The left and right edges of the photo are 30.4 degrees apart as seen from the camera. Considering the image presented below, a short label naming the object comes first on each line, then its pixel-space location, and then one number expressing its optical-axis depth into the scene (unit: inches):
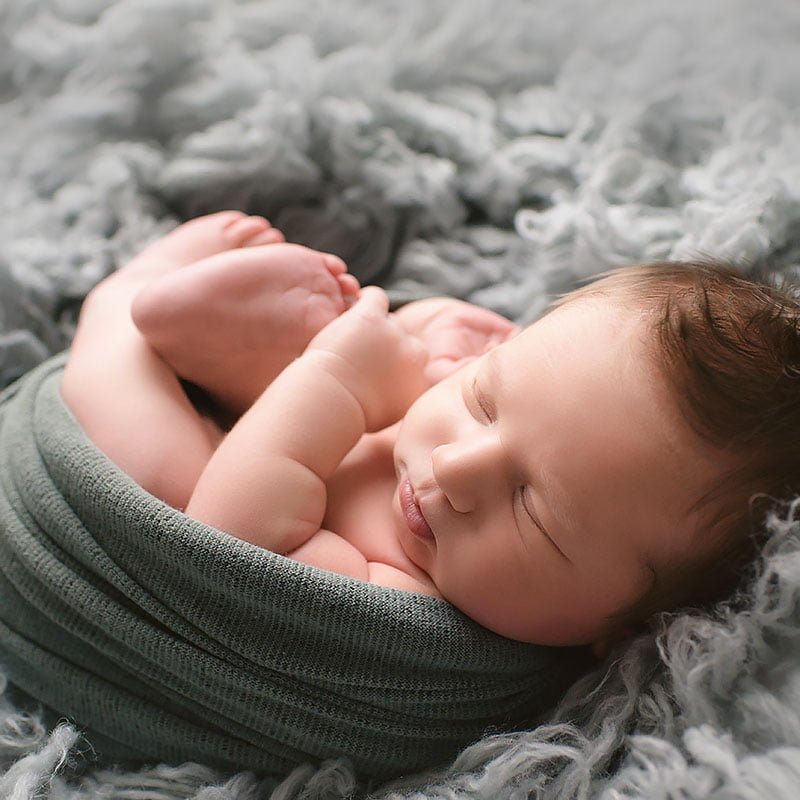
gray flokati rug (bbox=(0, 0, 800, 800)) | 20.0
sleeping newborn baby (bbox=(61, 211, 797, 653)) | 15.4
